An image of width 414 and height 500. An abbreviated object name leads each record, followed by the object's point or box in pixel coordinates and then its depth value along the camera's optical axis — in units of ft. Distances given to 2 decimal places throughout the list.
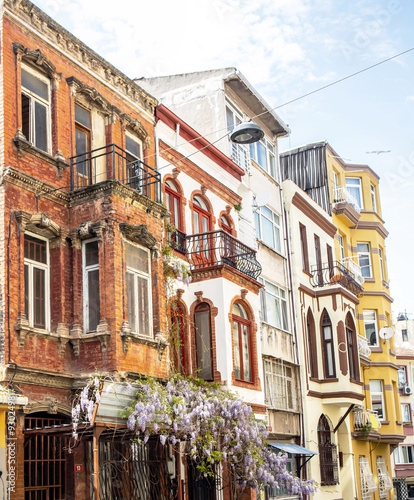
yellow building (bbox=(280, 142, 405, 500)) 108.58
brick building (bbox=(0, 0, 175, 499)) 47.75
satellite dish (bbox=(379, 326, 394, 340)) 122.31
